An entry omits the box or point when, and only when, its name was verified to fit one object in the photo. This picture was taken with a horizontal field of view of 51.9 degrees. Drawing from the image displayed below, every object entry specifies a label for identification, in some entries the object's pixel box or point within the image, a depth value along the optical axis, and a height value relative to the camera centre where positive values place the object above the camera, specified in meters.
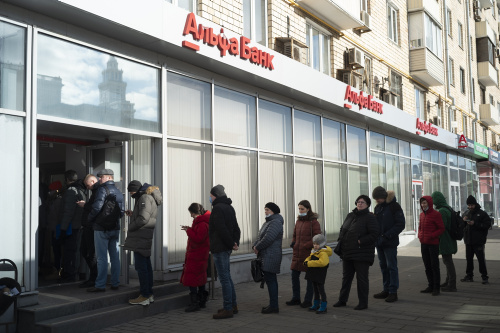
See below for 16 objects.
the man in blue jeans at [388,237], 8.30 -0.58
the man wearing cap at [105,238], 7.43 -0.47
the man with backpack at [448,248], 9.07 -0.86
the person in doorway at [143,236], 7.18 -0.43
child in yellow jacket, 7.28 -0.89
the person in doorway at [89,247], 7.83 -0.61
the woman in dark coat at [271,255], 7.32 -0.74
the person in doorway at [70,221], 8.28 -0.22
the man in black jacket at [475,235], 10.07 -0.71
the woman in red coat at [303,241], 7.76 -0.59
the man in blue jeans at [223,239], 7.02 -0.48
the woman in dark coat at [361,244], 7.55 -0.63
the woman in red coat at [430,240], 8.81 -0.68
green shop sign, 26.23 +2.59
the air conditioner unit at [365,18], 16.03 +5.76
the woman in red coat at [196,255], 7.43 -0.73
